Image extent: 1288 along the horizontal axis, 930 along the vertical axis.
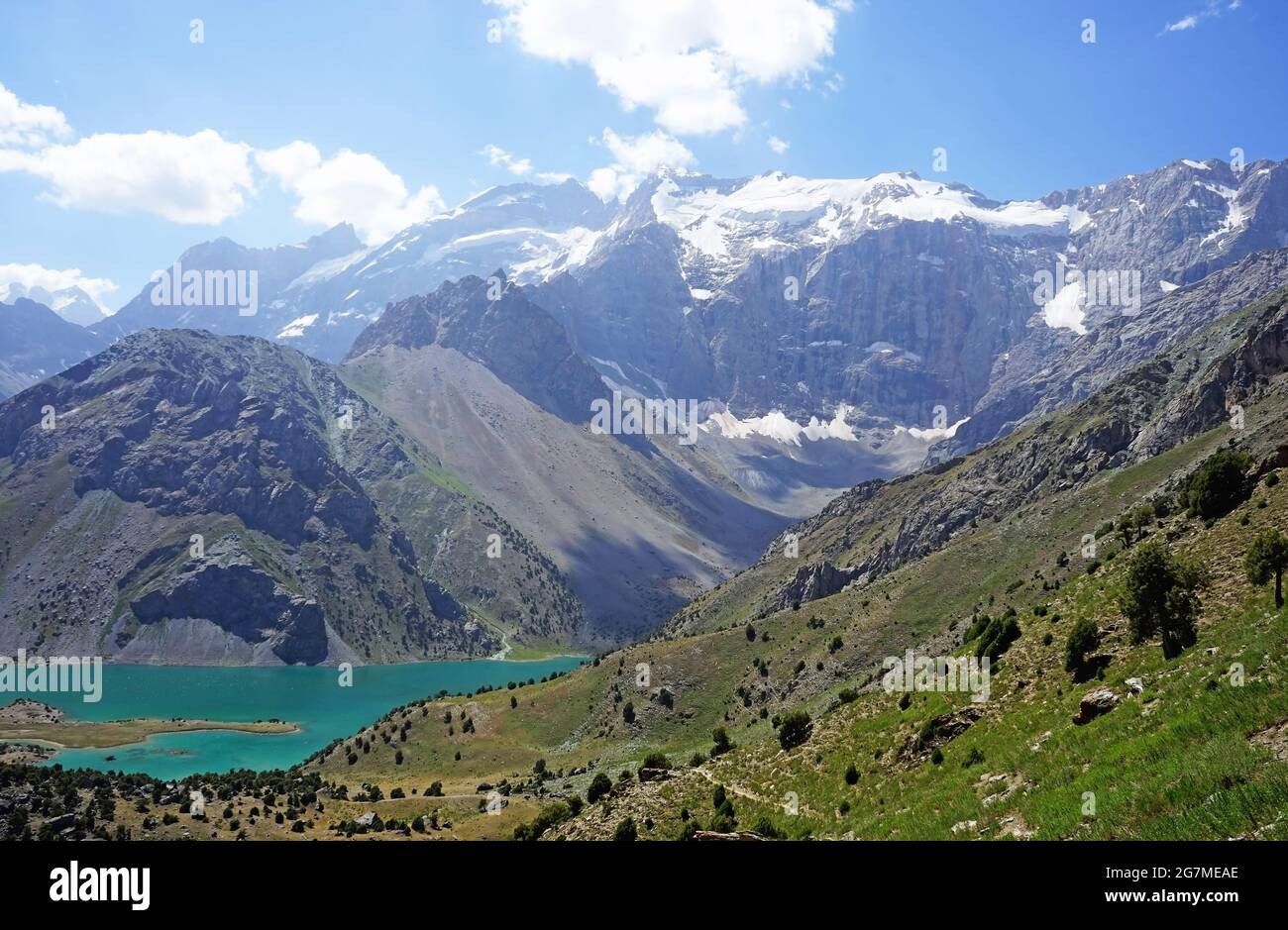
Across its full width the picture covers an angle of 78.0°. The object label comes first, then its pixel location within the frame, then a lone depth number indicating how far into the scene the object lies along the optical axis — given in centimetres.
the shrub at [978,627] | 6251
